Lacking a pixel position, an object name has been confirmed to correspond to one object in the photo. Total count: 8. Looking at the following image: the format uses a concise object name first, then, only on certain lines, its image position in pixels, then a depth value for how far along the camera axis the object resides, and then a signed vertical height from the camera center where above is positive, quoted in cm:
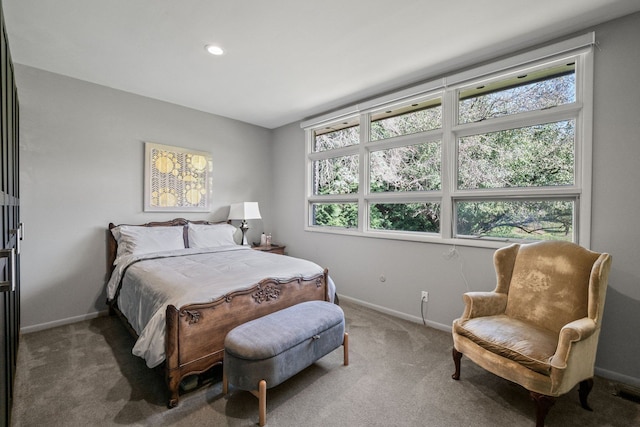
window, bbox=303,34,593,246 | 232 +55
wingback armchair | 159 -74
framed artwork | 354 +40
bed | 182 -61
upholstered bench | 168 -86
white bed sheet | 184 -55
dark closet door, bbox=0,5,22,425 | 124 -14
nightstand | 420 -57
